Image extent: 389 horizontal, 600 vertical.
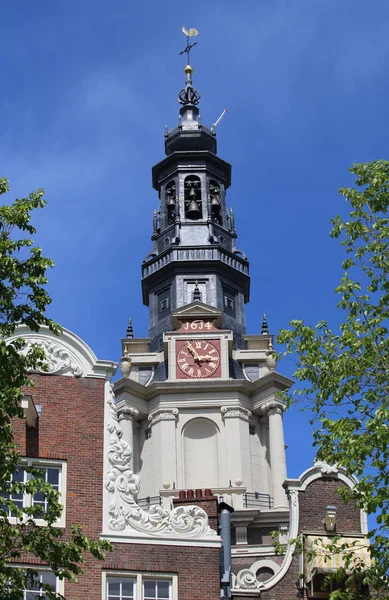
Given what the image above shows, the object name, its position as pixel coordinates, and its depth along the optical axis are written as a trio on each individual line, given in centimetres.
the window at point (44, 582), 2522
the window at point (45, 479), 2625
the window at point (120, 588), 2595
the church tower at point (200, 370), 5741
